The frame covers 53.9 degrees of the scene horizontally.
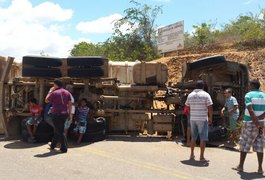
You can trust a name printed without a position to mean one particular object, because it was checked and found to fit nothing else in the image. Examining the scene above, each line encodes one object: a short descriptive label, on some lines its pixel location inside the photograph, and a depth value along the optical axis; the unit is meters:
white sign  13.21
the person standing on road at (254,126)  4.96
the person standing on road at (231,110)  6.95
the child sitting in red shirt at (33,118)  7.14
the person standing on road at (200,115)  5.67
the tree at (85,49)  23.29
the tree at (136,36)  17.42
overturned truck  7.75
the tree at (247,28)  13.86
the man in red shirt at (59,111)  6.21
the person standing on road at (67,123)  6.98
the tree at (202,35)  16.47
